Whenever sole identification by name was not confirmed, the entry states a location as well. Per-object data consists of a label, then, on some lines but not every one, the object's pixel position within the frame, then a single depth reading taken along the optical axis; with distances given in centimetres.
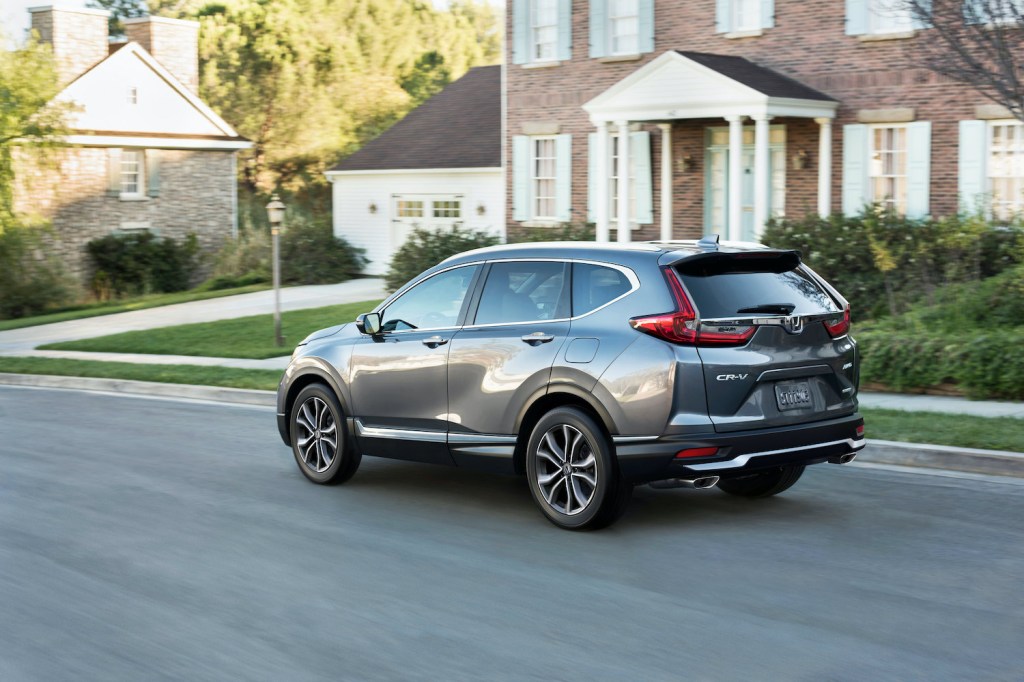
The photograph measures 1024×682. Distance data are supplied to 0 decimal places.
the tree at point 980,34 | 1471
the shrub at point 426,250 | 2823
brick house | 2184
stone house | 3697
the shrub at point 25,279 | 3190
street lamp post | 1980
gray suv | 746
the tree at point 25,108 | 3162
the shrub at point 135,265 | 3725
